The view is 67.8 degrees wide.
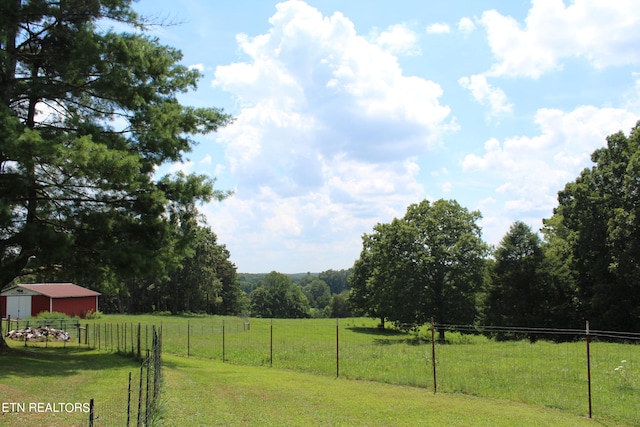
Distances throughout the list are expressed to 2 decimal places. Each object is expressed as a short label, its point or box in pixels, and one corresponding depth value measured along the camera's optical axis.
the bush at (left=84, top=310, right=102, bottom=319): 50.67
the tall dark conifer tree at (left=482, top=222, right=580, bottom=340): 35.12
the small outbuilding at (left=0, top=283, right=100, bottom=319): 47.78
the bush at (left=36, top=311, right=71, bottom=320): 36.38
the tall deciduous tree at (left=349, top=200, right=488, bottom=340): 34.66
